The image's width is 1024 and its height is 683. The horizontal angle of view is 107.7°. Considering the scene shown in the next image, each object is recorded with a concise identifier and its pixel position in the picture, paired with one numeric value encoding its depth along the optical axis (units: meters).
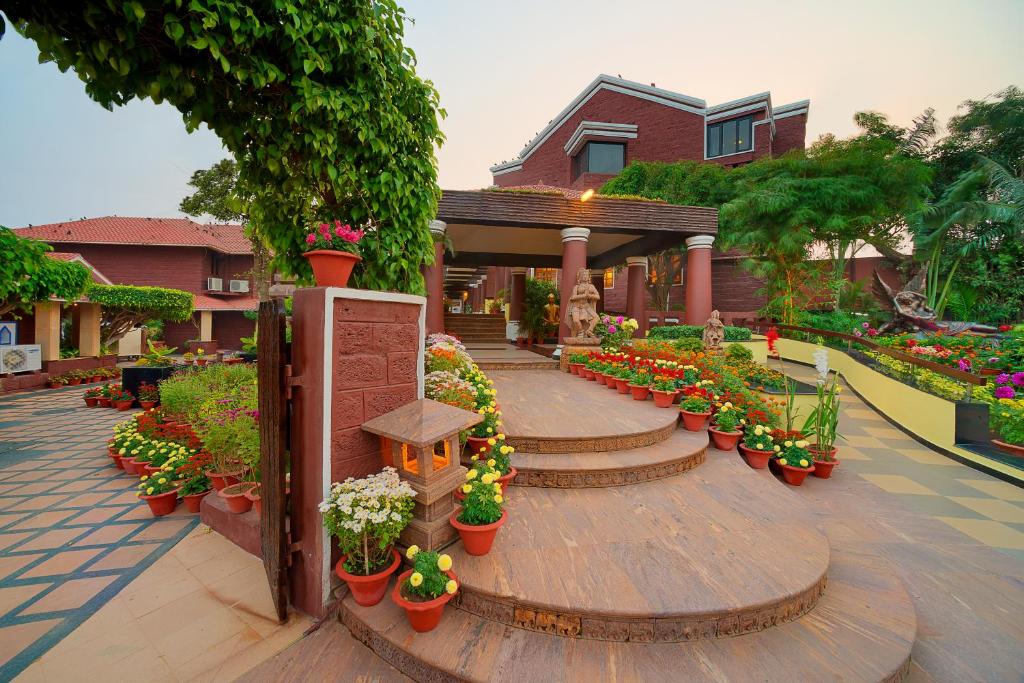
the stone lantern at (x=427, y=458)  2.41
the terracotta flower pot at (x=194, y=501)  3.71
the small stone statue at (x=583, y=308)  7.98
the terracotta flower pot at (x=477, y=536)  2.40
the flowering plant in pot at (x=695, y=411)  4.91
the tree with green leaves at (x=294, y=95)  1.92
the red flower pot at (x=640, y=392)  5.84
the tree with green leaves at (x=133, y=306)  12.73
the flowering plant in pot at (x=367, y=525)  2.16
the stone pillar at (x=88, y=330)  12.55
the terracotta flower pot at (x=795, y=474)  4.50
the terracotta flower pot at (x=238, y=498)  3.08
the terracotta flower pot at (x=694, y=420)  4.90
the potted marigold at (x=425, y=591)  1.98
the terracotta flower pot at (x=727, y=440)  4.75
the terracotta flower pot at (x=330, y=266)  2.38
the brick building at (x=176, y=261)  18.59
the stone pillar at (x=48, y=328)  10.78
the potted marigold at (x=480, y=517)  2.41
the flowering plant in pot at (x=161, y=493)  3.63
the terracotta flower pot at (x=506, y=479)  3.17
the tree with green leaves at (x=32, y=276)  7.22
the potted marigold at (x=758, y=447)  4.61
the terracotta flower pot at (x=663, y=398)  5.36
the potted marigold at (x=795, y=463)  4.52
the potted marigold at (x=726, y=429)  4.76
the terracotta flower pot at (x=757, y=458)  4.61
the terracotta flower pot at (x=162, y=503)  3.63
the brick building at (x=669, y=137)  19.41
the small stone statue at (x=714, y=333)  8.30
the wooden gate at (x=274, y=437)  2.25
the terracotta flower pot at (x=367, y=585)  2.18
